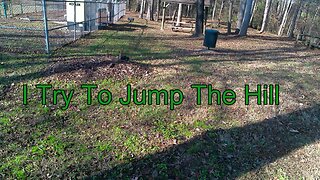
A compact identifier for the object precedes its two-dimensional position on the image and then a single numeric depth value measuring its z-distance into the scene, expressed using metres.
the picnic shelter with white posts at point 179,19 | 16.92
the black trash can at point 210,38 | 10.13
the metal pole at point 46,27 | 7.36
